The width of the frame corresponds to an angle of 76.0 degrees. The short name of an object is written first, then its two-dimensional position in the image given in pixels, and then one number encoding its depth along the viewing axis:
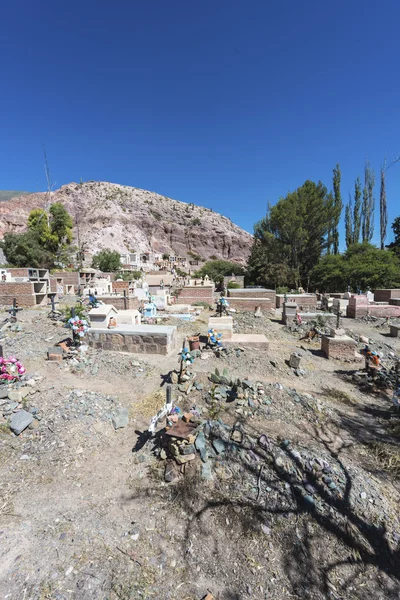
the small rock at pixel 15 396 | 4.14
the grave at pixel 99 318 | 7.20
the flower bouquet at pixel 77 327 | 6.53
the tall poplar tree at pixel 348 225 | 33.12
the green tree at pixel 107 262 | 39.53
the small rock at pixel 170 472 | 2.97
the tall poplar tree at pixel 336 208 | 28.30
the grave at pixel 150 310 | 11.71
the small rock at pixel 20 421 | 3.58
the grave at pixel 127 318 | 8.27
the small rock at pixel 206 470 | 2.96
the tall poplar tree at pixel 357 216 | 32.84
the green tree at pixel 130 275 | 28.05
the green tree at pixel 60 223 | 31.41
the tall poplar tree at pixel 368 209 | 32.78
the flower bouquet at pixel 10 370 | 4.60
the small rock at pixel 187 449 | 3.15
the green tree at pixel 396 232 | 30.14
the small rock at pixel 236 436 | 3.34
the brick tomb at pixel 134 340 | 6.81
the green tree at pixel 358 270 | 18.67
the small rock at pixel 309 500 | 2.73
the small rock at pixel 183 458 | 3.08
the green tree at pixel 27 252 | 29.70
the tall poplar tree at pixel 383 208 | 32.38
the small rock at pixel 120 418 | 3.95
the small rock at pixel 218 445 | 3.21
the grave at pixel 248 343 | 7.38
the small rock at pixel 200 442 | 3.19
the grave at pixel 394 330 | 10.65
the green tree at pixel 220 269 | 42.25
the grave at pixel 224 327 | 7.76
